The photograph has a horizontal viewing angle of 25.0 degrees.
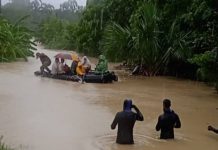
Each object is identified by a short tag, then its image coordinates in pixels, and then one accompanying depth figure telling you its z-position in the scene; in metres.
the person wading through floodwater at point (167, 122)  10.02
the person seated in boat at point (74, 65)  20.65
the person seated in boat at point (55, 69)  20.82
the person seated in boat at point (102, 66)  19.85
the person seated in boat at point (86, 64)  20.03
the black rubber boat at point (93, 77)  19.84
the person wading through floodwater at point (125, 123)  9.42
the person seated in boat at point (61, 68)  20.83
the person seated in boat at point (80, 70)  20.08
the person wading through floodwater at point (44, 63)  21.55
